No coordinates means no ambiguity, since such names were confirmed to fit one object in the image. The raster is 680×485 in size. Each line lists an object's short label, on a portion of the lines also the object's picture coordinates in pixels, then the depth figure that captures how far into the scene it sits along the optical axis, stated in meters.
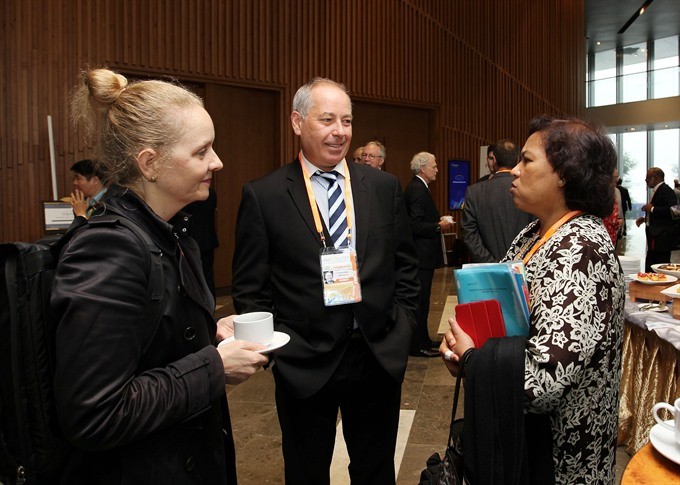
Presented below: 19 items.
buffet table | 2.58
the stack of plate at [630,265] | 3.41
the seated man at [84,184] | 4.81
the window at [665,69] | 18.53
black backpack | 1.06
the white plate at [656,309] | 2.78
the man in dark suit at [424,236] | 4.95
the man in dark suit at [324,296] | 1.99
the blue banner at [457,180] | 10.22
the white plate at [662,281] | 2.90
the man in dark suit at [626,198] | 14.43
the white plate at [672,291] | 2.57
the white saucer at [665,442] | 1.17
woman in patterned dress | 1.40
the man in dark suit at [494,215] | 4.02
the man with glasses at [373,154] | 5.38
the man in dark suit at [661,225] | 7.73
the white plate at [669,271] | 3.09
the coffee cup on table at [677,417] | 1.17
